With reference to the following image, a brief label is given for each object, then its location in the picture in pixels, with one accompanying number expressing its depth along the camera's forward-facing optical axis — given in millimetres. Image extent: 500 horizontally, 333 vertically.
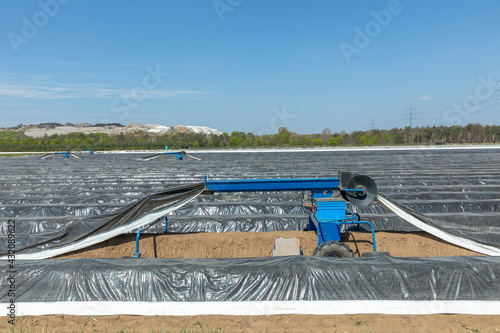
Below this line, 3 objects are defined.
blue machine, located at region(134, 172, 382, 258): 5609
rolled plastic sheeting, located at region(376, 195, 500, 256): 6074
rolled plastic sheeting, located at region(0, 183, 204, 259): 5988
